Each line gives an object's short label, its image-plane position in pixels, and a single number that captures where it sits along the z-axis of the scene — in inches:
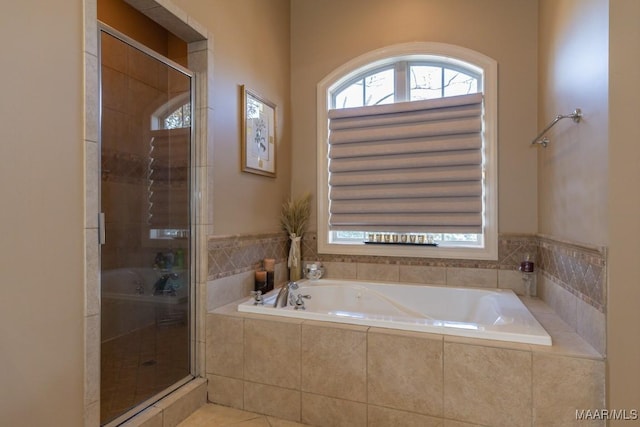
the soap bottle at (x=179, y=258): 81.4
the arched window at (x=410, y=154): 104.3
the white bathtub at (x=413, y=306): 68.5
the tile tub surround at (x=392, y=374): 58.4
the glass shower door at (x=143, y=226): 65.7
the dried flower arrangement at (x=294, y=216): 118.3
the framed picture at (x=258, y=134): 98.0
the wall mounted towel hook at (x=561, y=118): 67.2
